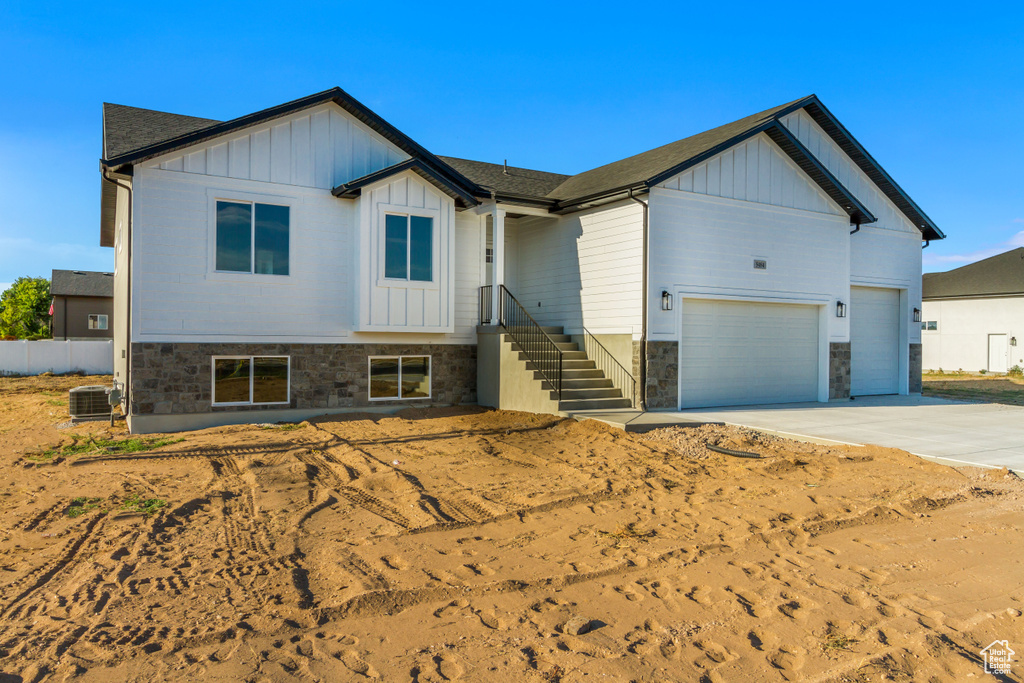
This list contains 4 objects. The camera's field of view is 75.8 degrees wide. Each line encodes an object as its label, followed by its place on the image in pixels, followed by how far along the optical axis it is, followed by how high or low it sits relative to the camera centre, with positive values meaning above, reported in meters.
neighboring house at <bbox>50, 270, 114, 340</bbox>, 40.41 +1.44
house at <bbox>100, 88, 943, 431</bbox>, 11.80 +1.33
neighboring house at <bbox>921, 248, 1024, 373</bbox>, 29.95 +1.18
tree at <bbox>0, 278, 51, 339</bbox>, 50.62 +1.34
